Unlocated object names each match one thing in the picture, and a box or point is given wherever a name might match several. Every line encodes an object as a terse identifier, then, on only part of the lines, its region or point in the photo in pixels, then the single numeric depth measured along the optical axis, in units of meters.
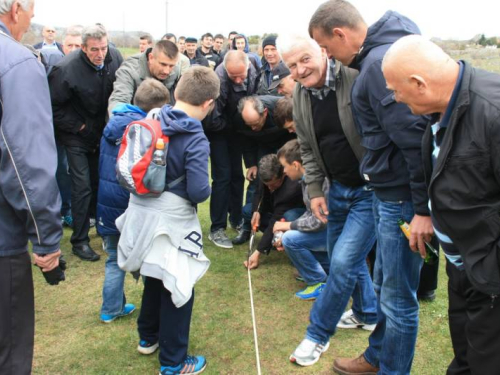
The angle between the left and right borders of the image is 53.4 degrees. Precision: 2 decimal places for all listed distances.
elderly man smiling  2.92
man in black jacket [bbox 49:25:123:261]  4.79
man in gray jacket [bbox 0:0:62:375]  2.13
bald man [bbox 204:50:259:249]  4.92
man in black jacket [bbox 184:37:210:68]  13.13
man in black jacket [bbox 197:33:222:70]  14.38
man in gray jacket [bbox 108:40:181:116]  4.68
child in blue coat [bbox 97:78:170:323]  3.48
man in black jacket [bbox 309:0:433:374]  2.35
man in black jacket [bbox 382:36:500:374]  1.81
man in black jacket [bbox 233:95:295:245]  4.59
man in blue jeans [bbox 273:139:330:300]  4.00
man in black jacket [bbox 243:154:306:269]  4.45
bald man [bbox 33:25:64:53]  8.98
